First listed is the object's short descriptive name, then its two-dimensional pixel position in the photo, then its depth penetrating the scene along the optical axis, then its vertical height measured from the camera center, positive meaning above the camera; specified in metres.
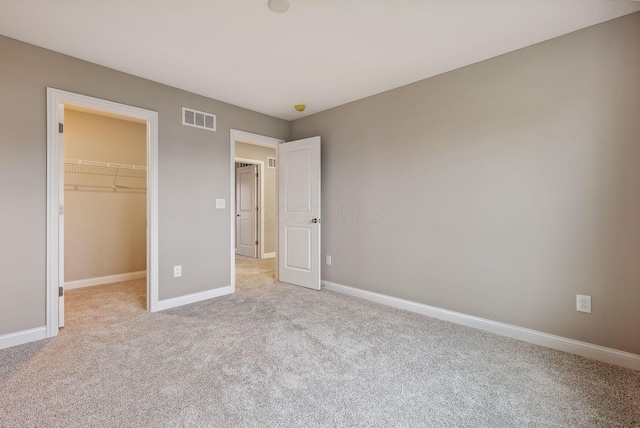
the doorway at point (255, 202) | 6.19 +0.32
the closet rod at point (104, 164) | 3.91 +0.77
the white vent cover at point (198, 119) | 3.40 +1.19
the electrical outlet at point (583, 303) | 2.19 -0.69
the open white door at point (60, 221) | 2.60 -0.03
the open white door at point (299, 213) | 3.98 +0.04
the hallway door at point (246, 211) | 6.49 +0.12
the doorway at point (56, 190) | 2.51 +0.25
